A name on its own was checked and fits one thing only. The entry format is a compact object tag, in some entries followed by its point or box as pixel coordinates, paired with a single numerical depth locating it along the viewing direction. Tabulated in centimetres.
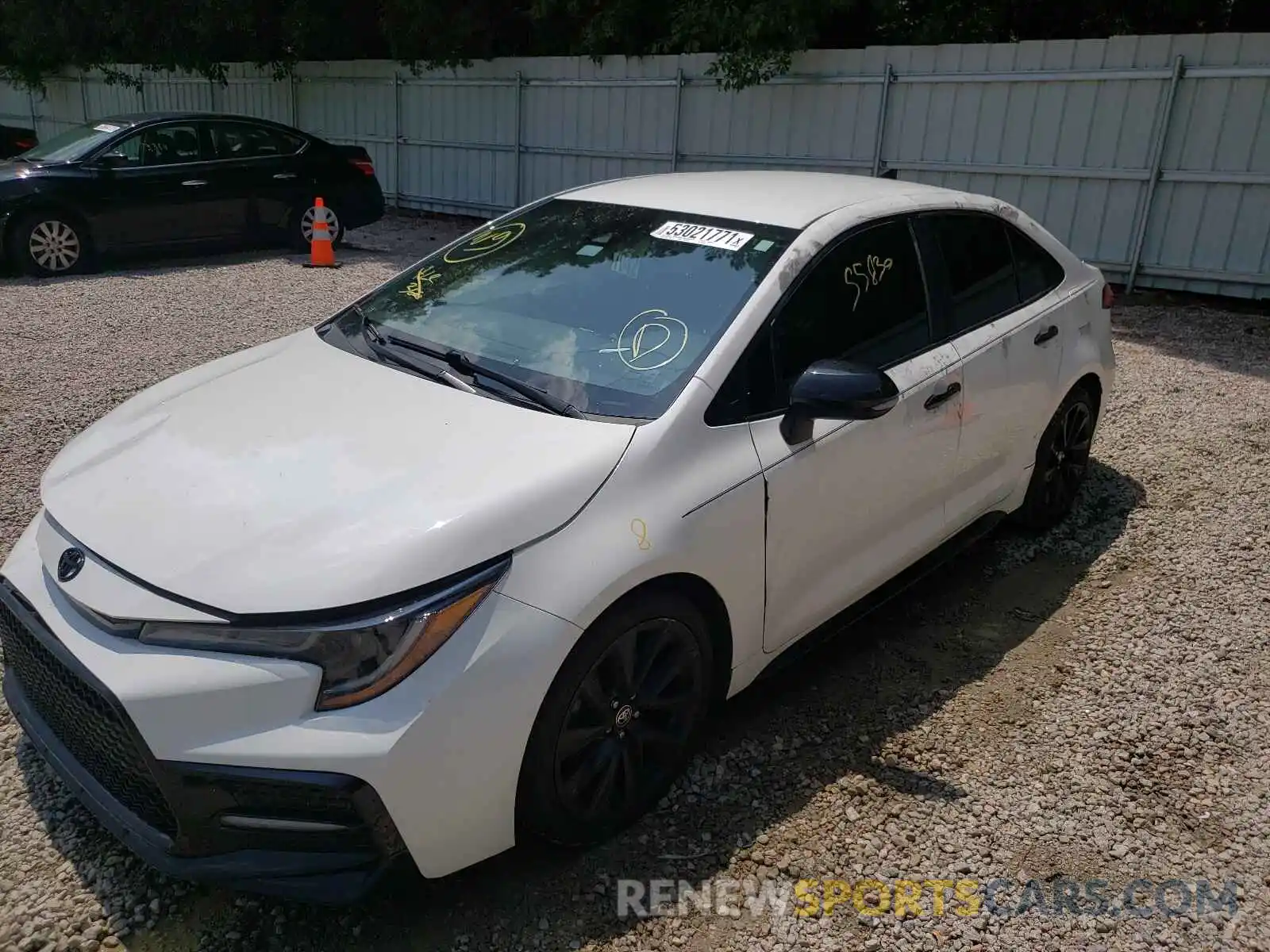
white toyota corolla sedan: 222
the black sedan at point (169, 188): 960
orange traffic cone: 1073
